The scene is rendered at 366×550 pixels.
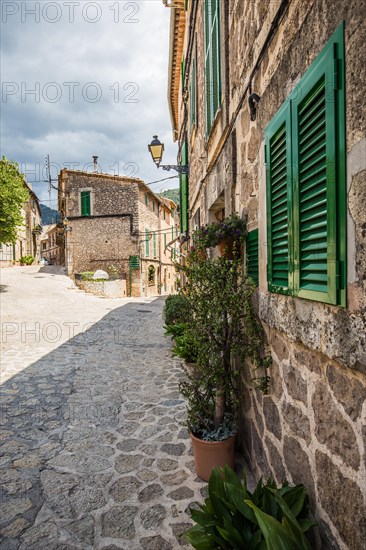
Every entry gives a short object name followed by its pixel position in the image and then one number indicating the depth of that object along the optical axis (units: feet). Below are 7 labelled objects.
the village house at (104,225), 70.13
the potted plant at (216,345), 8.62
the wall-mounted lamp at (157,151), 24.79
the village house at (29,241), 82.69
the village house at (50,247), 130.55
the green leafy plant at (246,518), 4.62
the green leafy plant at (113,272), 69.15
